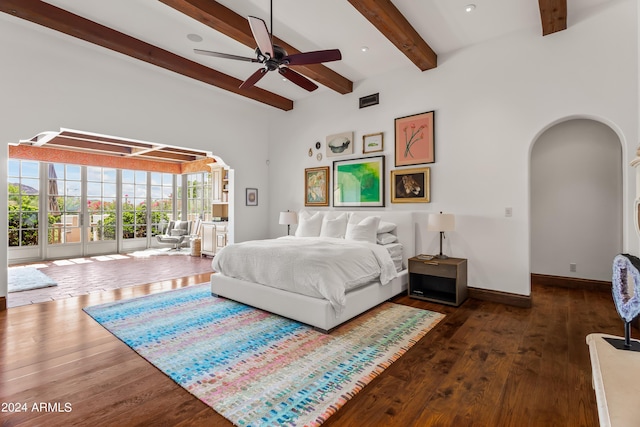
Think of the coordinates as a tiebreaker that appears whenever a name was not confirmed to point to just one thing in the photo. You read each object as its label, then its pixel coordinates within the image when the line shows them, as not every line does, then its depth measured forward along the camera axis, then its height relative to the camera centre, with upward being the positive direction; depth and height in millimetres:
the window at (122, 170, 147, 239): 8453 +272
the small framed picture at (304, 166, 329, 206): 5645 +483
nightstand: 3787 -885
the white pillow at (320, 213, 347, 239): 4695 -216
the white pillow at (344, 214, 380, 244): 4246 -238
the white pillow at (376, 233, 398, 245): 4383 -367
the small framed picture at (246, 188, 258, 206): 6211 +323
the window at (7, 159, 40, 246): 6750 +279
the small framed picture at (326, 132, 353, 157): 5332 +1181
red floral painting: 4465 +1055
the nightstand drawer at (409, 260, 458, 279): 3781 -697
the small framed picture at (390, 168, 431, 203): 4499 +393
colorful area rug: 1928 -1120
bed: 2996 -840
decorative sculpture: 1517 -418
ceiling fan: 2771 +1447
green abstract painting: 4977 +499
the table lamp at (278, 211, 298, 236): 5619 -91
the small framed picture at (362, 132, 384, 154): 4972 +1106
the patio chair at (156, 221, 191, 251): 8406 -550
